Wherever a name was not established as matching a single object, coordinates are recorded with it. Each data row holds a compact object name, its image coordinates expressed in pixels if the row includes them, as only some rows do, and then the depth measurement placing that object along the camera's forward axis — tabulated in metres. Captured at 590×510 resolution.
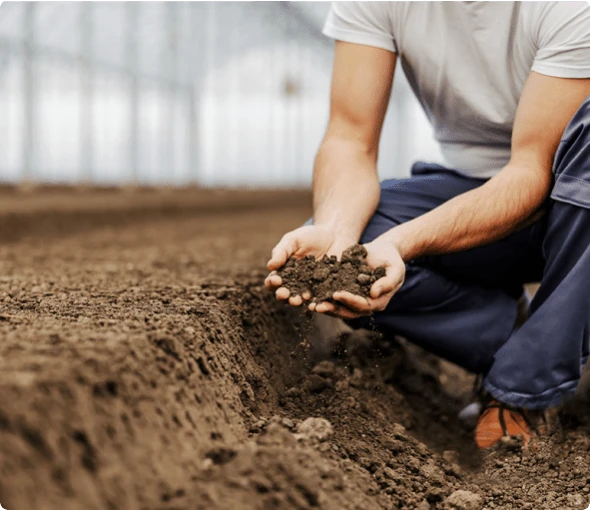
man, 1.80
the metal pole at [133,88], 12.64
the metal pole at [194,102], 15.77
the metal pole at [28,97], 9.86
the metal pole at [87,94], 11.11
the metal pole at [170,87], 14.30
